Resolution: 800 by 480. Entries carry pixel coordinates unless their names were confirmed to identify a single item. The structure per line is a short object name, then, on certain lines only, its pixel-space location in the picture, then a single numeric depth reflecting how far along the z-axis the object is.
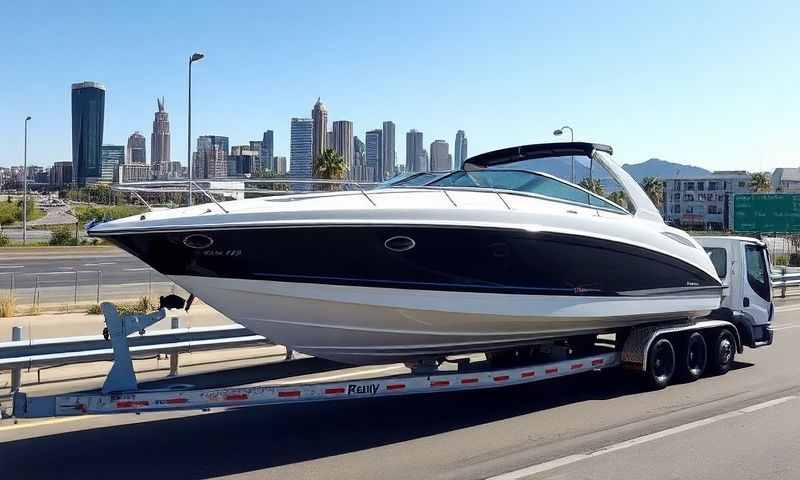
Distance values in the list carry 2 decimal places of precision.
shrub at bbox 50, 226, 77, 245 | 43.81
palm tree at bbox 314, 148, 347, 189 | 45.94
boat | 6.73
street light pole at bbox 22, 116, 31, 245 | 45.24
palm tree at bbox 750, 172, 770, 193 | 89.62
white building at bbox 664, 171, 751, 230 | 111.62
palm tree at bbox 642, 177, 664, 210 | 96.94
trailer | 6.39
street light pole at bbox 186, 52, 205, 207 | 24.12
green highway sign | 33.09
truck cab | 11.26
